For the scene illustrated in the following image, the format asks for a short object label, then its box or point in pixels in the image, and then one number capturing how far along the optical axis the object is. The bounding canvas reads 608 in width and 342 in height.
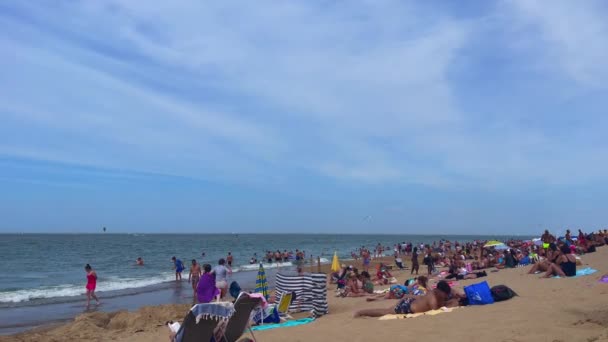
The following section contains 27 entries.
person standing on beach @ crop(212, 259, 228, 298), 11.73
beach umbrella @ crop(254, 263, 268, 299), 11.77
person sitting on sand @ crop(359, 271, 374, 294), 13.15
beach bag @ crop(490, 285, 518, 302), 8.34
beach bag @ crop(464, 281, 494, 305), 8.15
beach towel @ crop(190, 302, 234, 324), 5.51
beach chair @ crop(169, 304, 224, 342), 5.65
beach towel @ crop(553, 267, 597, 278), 11.28
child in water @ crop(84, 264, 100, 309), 15.02
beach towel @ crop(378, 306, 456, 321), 7.69
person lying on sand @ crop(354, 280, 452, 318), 8.01
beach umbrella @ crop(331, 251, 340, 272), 21.88
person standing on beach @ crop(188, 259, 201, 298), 15.48
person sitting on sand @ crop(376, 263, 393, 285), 17.09
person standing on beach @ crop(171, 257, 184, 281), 22.75
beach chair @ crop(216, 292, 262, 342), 6.10
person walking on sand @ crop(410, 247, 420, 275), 21.11
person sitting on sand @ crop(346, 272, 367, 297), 12.97
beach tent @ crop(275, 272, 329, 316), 10.01
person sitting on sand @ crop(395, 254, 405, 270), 25.19
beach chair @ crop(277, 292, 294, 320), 9.73
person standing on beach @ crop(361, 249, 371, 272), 26.27
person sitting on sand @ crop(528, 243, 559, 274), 12.10
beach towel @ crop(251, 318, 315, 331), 8.32
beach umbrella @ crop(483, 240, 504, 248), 28.26
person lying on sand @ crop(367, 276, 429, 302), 9.53
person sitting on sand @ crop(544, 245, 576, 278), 11.24
